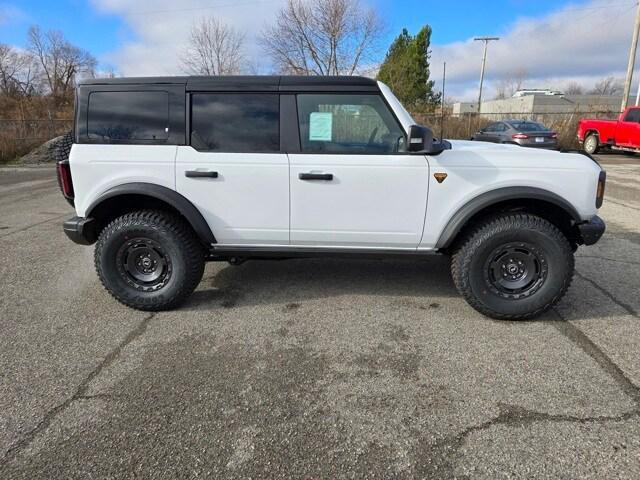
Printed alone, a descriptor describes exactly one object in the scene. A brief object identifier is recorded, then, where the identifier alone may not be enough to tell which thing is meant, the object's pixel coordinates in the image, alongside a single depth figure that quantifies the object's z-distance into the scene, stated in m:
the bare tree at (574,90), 73.06
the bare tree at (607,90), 63.23
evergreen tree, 27.67
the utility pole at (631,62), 19.56
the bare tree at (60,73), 49.33
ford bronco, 3.19
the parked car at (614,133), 15.34
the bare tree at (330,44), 22.69
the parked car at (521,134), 14.53
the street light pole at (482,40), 40.94
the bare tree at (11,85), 42.62
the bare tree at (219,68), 27.15
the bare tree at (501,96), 67.57
